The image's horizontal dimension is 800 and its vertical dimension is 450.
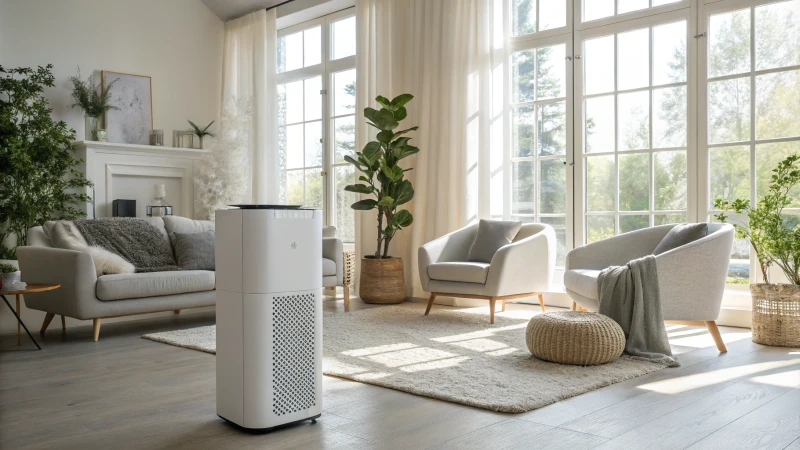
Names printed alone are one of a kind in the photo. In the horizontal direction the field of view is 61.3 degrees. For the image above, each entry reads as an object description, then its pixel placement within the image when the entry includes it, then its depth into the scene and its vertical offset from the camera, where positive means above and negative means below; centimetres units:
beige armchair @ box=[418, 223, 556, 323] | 472 -39
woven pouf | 336 -62
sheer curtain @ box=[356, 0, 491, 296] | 589 +123
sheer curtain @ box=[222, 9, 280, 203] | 791 +143
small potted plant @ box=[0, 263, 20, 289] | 398 -34
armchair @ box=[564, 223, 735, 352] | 373 -35
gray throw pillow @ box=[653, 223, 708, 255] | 402 -12
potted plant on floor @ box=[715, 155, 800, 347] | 391 -27
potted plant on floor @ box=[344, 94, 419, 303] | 585 +23
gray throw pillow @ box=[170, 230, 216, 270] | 509 -26
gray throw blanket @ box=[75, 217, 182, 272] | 489 -18
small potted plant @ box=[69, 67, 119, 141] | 691 +118
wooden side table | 395 -43
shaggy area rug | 292 -77
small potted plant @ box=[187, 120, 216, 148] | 785 +100
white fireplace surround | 684 +48
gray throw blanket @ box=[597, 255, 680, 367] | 363 -50
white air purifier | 241 -36
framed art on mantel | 724 +119
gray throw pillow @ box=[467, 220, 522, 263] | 517 -17
